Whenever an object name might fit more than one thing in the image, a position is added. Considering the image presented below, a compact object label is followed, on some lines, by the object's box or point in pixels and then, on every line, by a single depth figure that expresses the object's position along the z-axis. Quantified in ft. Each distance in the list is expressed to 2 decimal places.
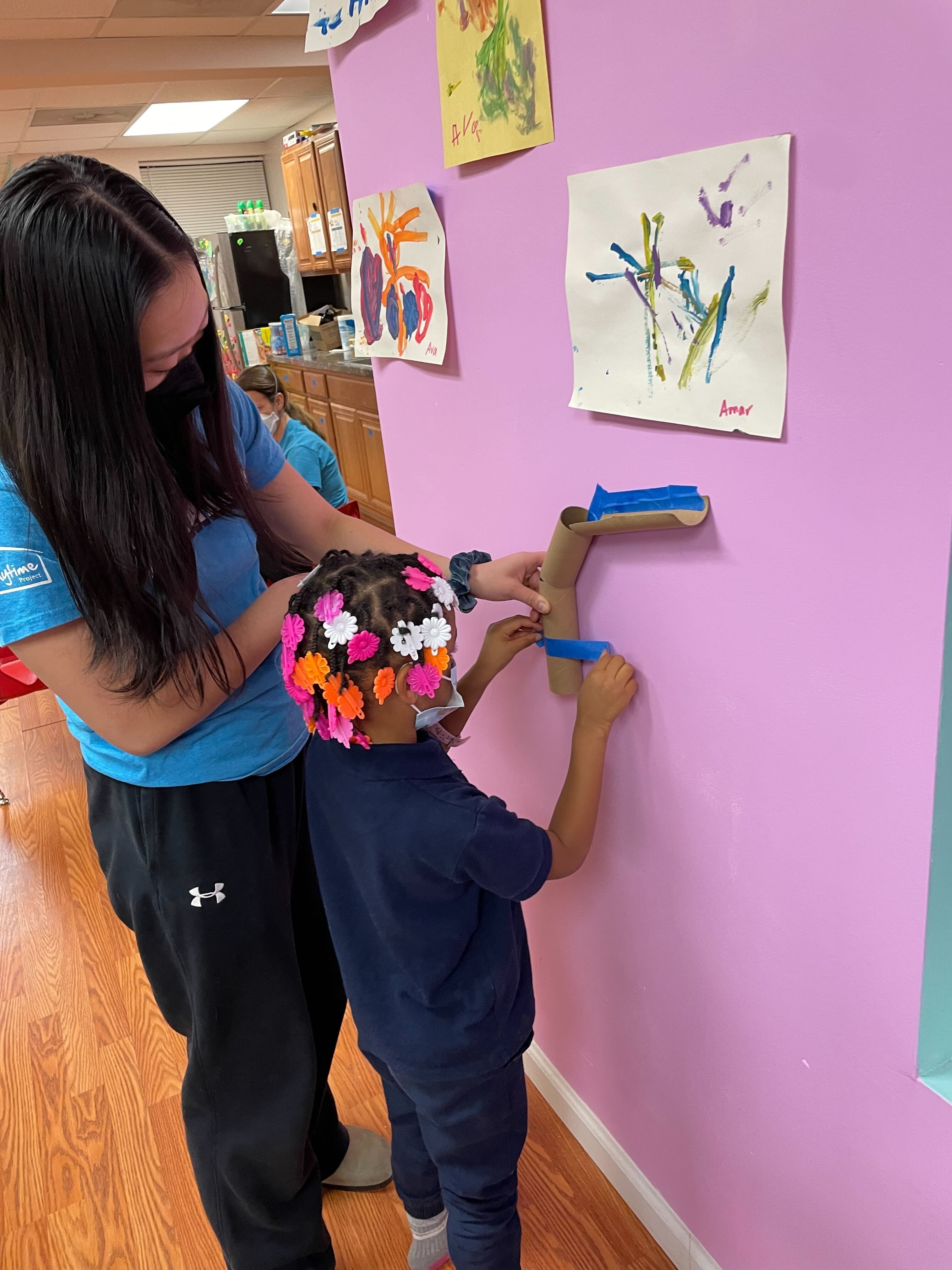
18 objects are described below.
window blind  27.35
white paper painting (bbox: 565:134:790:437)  2.33
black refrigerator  19.20
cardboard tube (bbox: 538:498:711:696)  3.02
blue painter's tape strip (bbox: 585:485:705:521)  2.83
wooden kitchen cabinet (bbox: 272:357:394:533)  12.85
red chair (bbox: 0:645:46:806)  8.30
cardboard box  15.81
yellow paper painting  2.89
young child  3.07
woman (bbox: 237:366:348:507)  8.50
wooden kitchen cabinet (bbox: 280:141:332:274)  17.24
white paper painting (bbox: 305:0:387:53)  3.64
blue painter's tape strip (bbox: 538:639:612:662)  3.43
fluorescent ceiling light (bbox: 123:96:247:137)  21.30
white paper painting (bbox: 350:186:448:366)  3.76
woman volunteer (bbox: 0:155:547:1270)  2.59
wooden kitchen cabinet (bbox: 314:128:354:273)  15.81
